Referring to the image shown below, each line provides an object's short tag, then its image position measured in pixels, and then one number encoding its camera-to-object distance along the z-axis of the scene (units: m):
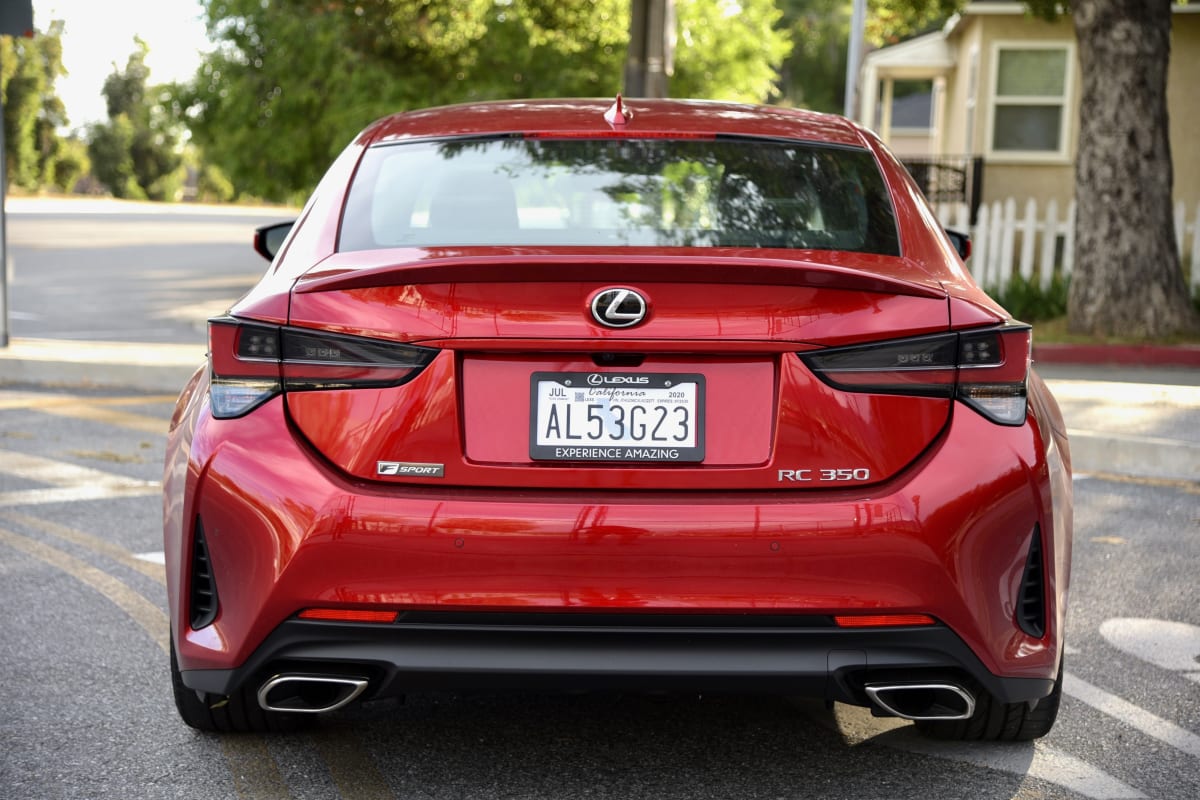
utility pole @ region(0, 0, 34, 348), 11.75
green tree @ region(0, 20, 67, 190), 68.69
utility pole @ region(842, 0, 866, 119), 26.84
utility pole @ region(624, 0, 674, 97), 13.95
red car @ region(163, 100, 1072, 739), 3.03
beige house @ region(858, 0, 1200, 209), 23.11
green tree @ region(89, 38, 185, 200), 80.31
